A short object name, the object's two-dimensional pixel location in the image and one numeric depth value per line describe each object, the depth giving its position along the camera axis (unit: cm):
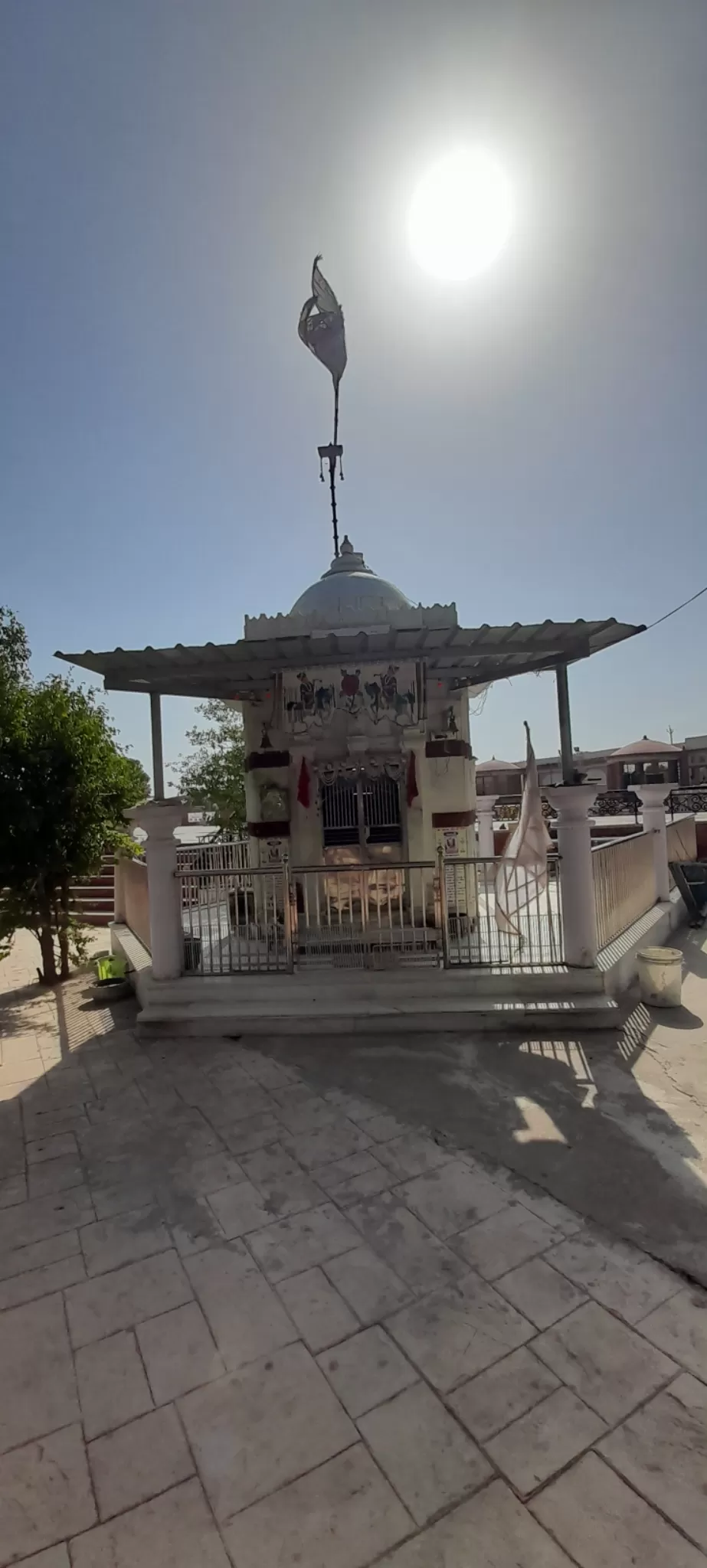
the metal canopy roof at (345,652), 626
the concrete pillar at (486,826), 1160
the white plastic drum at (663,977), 619
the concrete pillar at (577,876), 609
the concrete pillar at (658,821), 895
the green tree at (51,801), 764
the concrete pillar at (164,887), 655
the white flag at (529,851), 607
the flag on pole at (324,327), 1065
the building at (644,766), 1892
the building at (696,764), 3572
